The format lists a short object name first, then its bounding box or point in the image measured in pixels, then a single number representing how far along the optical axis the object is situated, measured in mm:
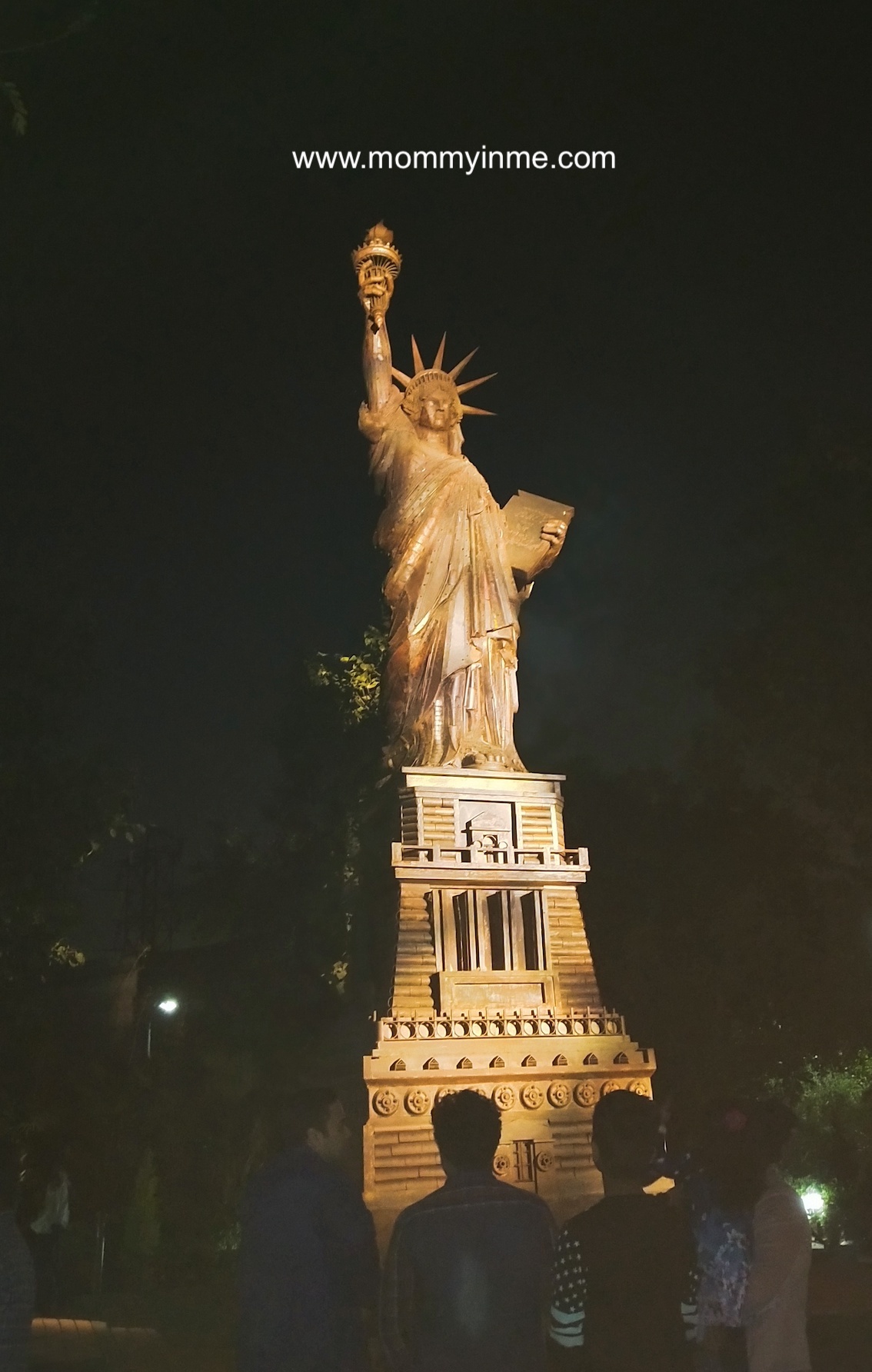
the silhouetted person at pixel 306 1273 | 3910
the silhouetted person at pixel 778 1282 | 4039
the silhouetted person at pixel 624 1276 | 3396
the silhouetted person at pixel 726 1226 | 4297
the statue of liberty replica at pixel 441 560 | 16906
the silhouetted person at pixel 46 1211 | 6934
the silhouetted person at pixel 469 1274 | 3459
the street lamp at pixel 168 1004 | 21641
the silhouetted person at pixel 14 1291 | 4152
